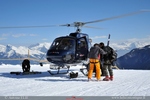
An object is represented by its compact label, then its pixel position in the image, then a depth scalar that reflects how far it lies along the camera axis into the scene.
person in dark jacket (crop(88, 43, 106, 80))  10.36
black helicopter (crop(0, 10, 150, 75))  12.38
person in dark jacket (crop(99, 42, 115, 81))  10.81
